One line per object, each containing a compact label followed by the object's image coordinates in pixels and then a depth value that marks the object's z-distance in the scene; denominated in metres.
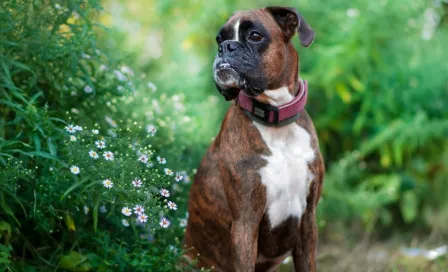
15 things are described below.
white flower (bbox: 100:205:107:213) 3.44
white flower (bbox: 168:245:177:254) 3.28
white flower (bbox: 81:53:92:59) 3.57
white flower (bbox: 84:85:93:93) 3.65
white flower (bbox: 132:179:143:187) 2.81
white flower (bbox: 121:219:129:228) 3.34
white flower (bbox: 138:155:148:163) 2.93
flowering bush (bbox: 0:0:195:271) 2.90
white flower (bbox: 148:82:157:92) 4.14
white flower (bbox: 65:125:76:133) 2.98
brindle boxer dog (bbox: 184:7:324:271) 2.79
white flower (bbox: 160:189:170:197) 2.84
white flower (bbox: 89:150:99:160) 2.88
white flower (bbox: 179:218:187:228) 3.74
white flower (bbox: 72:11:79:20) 3.64
